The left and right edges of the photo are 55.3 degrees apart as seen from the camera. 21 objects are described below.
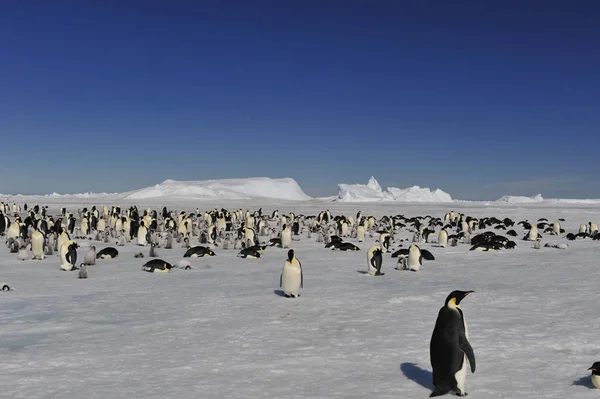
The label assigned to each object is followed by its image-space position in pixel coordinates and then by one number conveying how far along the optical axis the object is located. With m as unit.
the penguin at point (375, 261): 13.32
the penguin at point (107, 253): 17.11
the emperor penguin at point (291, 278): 10.27
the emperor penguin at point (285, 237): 21.48
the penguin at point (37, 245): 16.39
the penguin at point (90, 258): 15.24
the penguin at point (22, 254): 16.33
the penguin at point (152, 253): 17.39
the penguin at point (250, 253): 17.62
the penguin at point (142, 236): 22.22
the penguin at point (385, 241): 19.39
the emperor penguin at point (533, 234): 24.86
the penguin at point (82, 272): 12.86
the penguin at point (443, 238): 22.09
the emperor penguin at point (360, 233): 24.83
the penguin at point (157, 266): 14.13
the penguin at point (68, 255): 13.96
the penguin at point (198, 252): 17.58
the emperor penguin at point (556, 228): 29.27
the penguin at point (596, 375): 5.38
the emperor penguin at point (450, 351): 5.40
